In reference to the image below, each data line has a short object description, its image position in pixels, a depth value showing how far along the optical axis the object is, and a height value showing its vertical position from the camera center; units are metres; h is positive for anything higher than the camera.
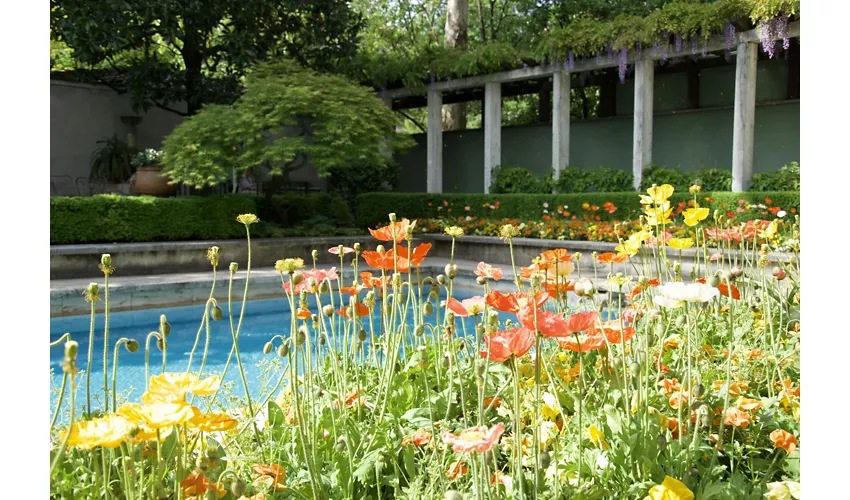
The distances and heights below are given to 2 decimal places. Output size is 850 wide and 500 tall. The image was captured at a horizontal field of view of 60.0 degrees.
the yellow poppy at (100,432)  0.91 -0.27
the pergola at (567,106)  10.41 +1.86
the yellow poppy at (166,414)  0.92 -0.25
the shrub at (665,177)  11.04 +0.66
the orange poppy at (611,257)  2.16 -0.12
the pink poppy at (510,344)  1.15 -0.19
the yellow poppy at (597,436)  1.54 -0.45
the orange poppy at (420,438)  1.60 -0.48
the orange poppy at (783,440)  1.54 -0.46
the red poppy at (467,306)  1.47 -0.18
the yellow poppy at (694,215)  2.31 +0.02
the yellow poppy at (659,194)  2.24 +0.08
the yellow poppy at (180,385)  1.01 -0.23
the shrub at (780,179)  9.99 +0.58
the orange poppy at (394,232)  1.67 -0.03
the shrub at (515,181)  12.68 +0.68
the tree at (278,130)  10.29 +1.28
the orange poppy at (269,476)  1.37 -0.50
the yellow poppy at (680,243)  2.27 -0.07
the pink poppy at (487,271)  1.89 -0.14
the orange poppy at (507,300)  1.32 -0.15
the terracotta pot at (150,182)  11.76 +0.58
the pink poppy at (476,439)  0.96 -0.30
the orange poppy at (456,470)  1.49 -0.52
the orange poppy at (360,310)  1.99 -0.25
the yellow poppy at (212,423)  1.02 -0.29
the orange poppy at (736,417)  1.60 -0.43
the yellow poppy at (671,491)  1.14 -0.42
